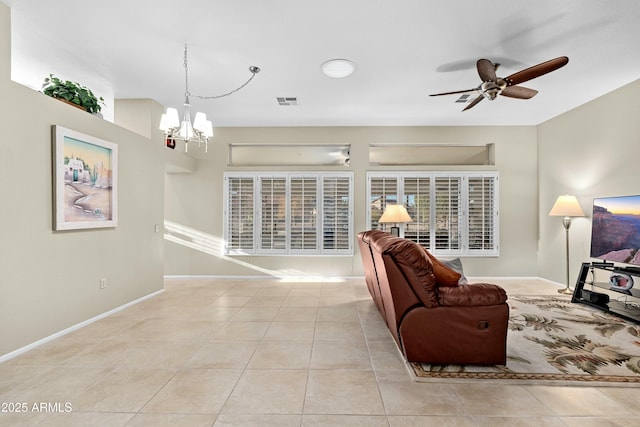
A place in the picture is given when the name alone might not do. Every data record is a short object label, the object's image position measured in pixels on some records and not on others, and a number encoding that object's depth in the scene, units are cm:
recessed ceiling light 347
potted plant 317
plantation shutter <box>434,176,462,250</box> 575
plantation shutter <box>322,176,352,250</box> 581
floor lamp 457
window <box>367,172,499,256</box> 574
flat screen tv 374
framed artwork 297
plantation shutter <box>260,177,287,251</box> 583
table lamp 505
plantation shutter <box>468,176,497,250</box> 574
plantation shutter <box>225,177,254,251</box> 585
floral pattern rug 224
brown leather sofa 231
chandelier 302
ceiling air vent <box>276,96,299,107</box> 455
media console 356
